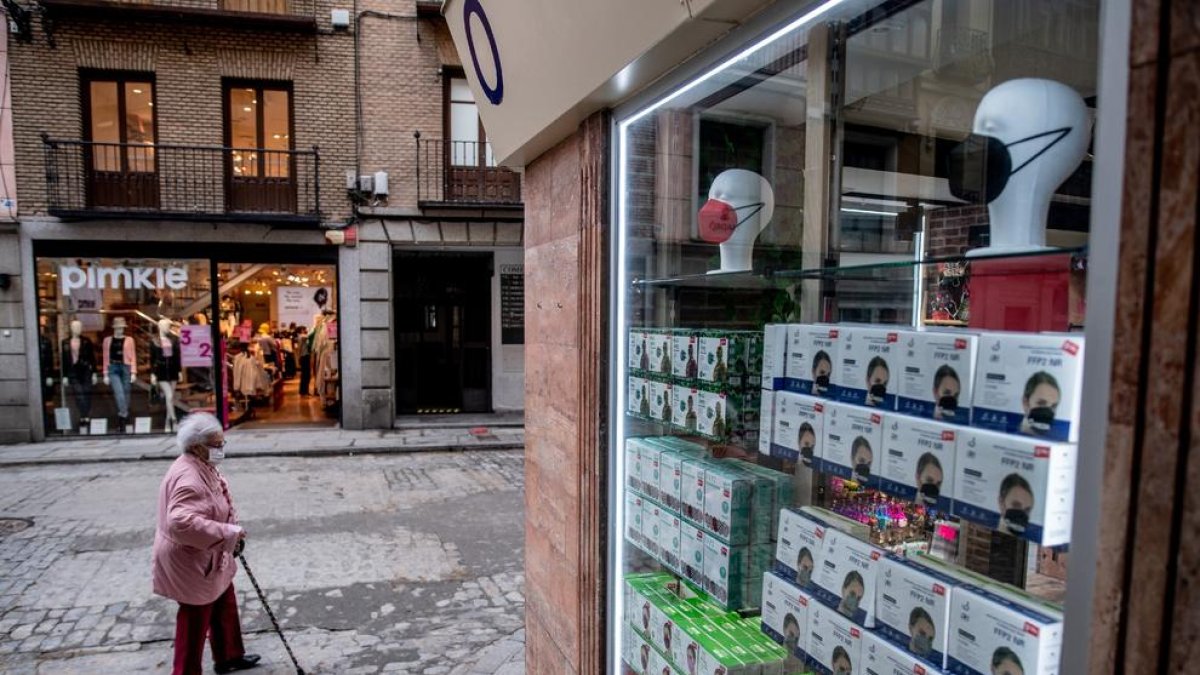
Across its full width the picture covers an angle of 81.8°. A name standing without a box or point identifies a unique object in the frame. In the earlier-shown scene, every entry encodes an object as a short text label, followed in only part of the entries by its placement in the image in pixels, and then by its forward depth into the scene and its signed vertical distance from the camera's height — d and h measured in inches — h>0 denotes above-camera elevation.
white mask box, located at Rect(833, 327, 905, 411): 70.4 -6.8
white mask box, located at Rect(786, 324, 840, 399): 79.4 -6.7
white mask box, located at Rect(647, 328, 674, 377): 111.8 -8.1
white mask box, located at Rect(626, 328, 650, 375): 115.7 -8.8
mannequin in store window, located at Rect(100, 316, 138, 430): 501.7 -49.9
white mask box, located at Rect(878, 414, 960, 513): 63.3 -15.1
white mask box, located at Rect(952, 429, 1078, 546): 53.2 -14.7
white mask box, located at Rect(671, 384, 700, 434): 107.0 -16.9
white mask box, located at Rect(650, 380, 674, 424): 112.1 -16.6
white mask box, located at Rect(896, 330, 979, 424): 62.4 -6.8
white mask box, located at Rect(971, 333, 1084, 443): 53.1 -6.6
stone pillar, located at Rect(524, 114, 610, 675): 119.0 -19.7
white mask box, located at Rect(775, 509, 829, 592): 81.4 -29.6
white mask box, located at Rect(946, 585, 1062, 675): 56.3 -28.2
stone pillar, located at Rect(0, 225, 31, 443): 479.8 -41.0
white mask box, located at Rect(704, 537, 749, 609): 97.8 -38.7
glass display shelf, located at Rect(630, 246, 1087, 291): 62.3 +3.8
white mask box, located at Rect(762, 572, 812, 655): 82.8 -38.3
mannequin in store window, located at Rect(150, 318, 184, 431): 511.8 -50.8
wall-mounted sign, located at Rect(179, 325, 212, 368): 515.8 -36.7
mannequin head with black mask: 63.3 +14.3
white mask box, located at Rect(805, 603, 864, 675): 75.0 -38.1
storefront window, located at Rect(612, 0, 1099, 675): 61.6 -4.7
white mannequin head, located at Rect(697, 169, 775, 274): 106.6 +13.4
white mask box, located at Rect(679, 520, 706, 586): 103.6 -38.3
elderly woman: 168.6 -59.5
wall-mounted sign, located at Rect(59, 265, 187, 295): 494.6 +13.1
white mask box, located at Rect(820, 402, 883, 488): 71.9 -15.1
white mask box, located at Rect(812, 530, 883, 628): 73.8 -30.3
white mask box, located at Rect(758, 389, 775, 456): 89.0 -15.7
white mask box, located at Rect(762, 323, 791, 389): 87.3 -7.0
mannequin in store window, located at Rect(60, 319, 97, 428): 497.4 -52.0
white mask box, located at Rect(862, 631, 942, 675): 67.4 -36.0
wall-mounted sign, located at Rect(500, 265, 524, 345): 593.9 -3.1
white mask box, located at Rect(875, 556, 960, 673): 65.5 -30.1
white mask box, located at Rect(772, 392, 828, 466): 80.4 -15.2
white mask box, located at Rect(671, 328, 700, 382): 106.7 -8.6
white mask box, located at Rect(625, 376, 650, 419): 115.7 -16.5
